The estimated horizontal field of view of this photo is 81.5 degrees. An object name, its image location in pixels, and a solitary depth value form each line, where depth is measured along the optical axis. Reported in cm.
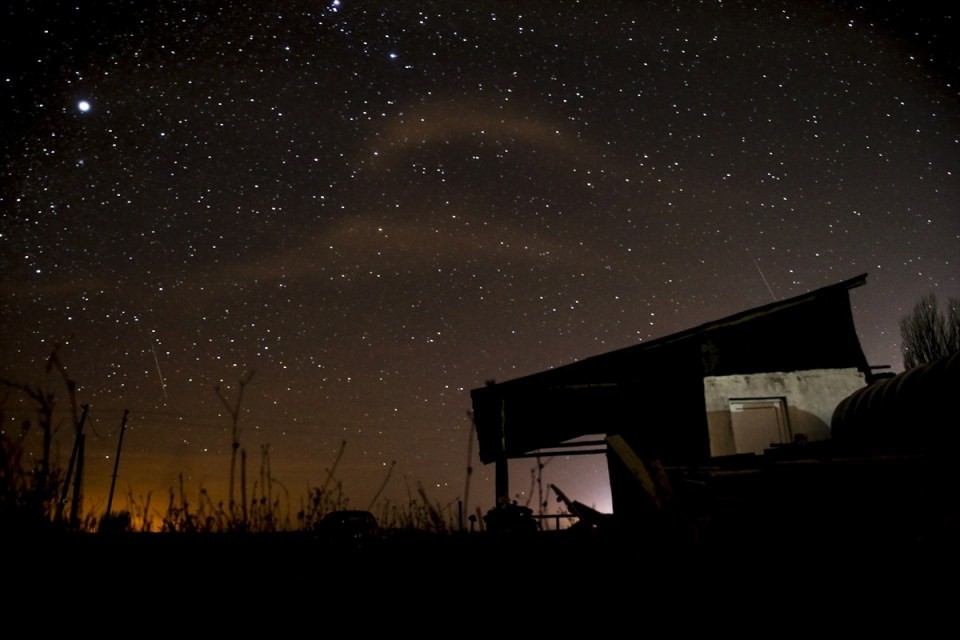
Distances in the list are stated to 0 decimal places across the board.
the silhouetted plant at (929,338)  2988
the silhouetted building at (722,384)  1209
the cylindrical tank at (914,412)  447
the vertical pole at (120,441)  3553
